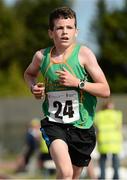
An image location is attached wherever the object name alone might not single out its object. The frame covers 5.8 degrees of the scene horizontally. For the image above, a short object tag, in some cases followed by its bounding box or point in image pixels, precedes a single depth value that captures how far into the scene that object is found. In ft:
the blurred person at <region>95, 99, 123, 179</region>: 77.16
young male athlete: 38.48
